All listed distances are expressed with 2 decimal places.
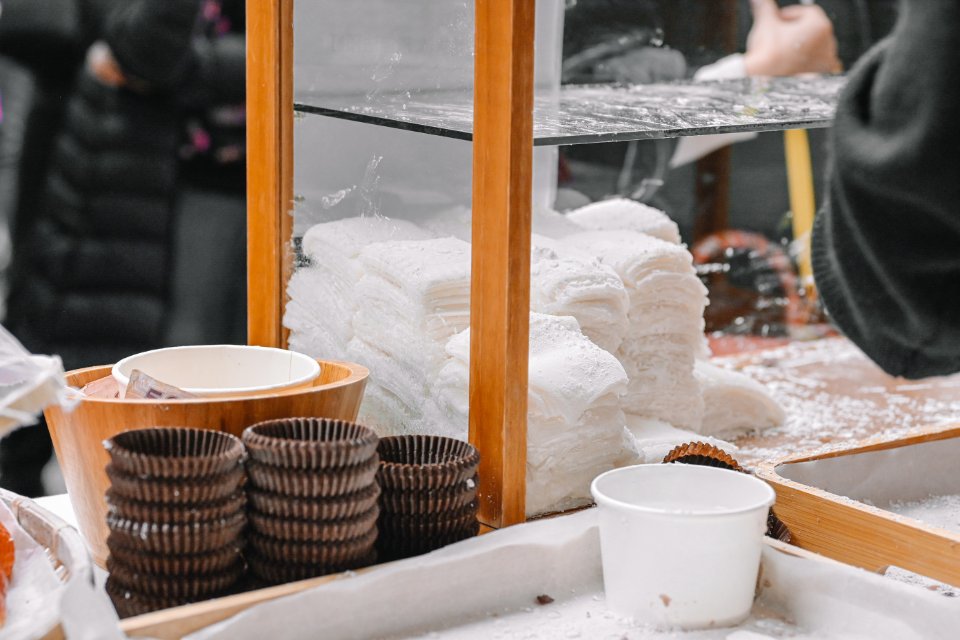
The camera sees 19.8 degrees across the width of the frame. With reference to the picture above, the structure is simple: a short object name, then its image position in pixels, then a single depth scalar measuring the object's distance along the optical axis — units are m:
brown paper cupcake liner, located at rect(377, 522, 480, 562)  1.41
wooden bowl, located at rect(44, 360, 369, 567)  1.40
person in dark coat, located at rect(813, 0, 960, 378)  1.21
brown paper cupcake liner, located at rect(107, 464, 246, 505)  1.33
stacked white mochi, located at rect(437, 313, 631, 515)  1.45
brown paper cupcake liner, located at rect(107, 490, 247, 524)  1.33
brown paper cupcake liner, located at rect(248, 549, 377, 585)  1.37
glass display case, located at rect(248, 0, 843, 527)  1.43
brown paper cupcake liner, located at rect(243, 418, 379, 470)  1.35
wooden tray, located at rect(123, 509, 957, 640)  1.35
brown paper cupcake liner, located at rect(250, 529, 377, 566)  1.37
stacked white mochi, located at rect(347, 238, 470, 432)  1.48
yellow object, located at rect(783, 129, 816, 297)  3.22
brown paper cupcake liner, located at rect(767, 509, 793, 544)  1.48
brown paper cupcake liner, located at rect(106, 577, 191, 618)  1.35
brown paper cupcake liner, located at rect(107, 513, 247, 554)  1.34
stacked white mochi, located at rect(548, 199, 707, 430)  1.60
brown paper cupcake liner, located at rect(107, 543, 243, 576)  1.35
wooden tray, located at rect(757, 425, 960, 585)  1.43
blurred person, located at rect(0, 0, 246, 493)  2.30
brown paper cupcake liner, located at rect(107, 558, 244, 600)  1.35
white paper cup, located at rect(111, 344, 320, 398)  1.50
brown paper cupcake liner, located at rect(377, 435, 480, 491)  1.39
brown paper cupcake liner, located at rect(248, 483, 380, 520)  1.35
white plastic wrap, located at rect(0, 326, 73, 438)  1.31
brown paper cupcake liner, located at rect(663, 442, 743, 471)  1.47
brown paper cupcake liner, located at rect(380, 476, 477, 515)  1.40
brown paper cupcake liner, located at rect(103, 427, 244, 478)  1.33
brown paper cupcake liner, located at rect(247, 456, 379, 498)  1.35
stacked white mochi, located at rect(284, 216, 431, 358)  1.54
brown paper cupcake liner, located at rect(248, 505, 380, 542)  1.36
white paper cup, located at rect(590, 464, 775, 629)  1.36
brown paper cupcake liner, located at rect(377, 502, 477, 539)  1.40
